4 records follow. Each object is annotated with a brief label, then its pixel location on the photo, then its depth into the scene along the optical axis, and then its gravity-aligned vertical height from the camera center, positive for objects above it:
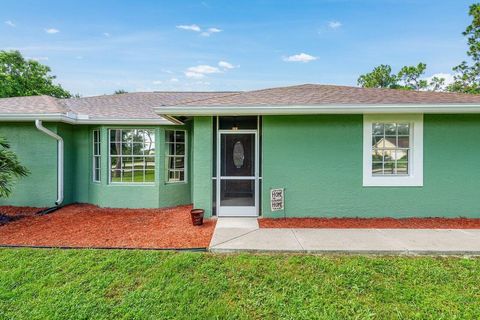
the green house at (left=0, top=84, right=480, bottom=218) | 5.83 +0.14
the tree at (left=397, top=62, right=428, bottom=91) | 26.74 +9.80
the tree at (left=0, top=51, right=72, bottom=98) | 20.09 +8.06
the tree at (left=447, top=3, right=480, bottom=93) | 15.44 +7.11
